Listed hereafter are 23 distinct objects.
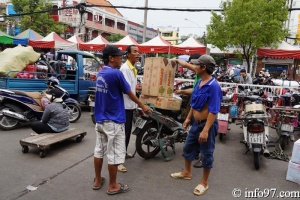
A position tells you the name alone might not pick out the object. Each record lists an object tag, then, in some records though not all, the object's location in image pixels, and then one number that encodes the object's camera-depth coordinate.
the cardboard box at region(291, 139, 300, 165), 3.47
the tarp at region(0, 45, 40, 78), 6.58
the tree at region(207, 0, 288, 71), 13.72
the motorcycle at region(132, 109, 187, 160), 4.04
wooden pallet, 4.04
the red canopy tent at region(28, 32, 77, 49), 13.77
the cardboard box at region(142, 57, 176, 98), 3.96
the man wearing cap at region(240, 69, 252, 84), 9.20
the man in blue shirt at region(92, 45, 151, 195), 2.89
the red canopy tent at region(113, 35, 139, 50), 13.98
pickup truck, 6.39
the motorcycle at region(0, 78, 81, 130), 5.57
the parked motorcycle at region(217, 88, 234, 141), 5.19
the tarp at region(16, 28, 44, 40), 15.94
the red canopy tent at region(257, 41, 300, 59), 11.05
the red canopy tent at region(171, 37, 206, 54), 12.14
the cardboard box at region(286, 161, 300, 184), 3.51
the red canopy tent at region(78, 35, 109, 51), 14.40
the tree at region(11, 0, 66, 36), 20.36
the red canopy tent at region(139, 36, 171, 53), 12.70
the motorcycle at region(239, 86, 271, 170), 3.95
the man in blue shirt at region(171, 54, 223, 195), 2.96
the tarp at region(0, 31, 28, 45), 13.78
